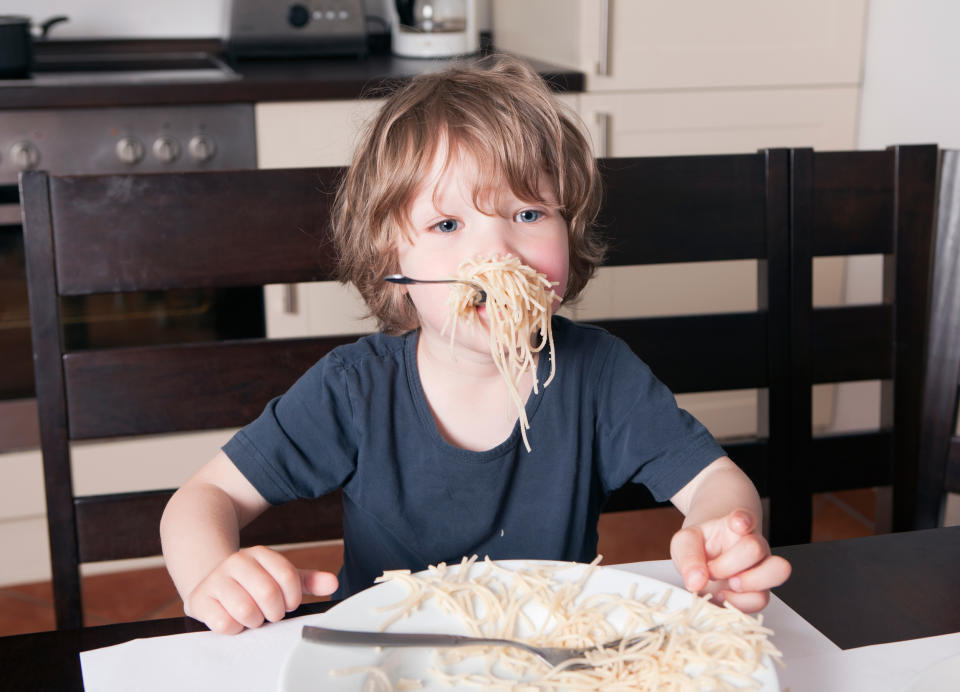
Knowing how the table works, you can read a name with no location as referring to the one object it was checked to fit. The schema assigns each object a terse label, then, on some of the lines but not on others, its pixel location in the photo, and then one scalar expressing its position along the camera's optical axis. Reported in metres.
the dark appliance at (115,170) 1.92
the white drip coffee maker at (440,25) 2.33
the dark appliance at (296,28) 2.32
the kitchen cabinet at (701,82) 2.12
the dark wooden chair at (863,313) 1.17
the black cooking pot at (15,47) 1.98
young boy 0.90
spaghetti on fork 0.83
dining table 0.64
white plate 0.57
